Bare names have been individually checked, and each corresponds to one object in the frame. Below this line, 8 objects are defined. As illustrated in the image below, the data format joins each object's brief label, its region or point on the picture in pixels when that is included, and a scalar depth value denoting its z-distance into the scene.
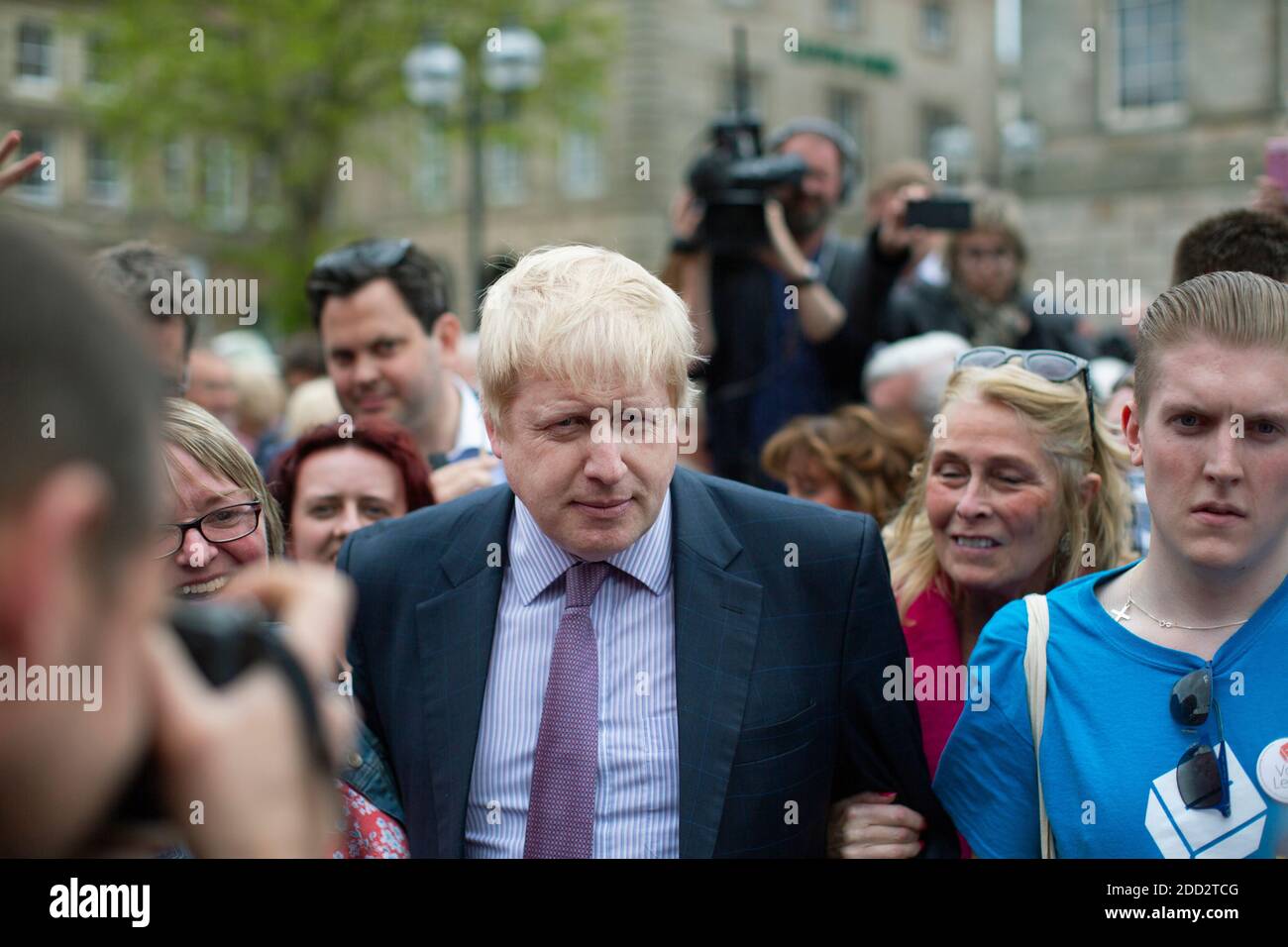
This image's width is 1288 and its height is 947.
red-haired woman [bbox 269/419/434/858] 3.70
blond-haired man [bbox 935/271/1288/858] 2.19
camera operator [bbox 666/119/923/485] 5.08
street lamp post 14.04
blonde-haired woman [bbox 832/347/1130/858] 3.05
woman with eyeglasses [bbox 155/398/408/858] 2.65
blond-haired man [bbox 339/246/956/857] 2.39
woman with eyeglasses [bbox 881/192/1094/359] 5.56
